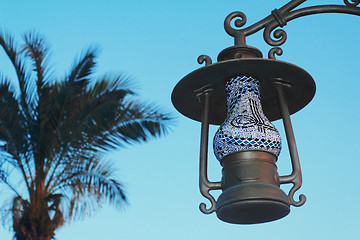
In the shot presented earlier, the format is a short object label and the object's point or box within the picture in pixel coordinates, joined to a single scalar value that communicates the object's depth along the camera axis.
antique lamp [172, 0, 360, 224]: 3.17
